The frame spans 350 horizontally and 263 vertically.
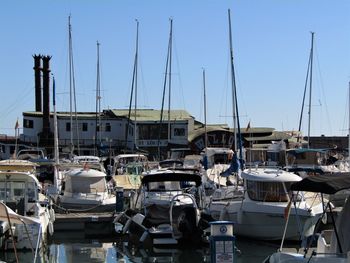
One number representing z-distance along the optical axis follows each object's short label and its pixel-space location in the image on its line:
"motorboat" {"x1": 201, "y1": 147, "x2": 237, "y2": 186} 33.98
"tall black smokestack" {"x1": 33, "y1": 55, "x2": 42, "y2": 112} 73.75
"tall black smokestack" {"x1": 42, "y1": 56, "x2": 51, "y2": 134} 68.25
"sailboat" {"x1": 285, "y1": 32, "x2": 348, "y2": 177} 46.72
